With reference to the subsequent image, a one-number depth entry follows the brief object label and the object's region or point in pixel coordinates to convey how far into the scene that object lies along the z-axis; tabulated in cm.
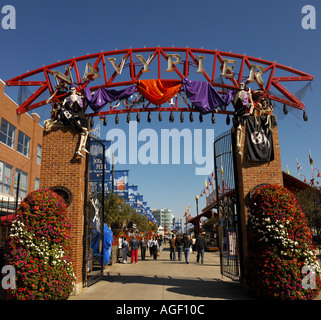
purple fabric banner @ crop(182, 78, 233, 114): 1034
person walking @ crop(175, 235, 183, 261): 1925
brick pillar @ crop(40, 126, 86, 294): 910
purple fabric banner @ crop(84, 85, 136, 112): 1037
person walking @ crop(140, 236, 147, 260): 2019
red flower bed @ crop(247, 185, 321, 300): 741
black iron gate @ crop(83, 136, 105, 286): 973
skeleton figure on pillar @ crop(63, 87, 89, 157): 966
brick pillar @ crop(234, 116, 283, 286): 945
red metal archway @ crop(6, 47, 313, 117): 1070
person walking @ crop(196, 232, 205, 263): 1708
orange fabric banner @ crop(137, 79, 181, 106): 1034
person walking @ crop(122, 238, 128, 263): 1800
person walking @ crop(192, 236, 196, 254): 2587
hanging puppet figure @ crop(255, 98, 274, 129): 1022
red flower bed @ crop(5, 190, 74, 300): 714
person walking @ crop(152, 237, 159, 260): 2036
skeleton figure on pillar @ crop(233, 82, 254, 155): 1005
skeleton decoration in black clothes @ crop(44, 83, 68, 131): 985
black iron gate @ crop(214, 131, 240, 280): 1071
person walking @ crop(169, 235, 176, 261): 1991
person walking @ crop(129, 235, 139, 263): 1809
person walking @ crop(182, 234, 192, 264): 1728
